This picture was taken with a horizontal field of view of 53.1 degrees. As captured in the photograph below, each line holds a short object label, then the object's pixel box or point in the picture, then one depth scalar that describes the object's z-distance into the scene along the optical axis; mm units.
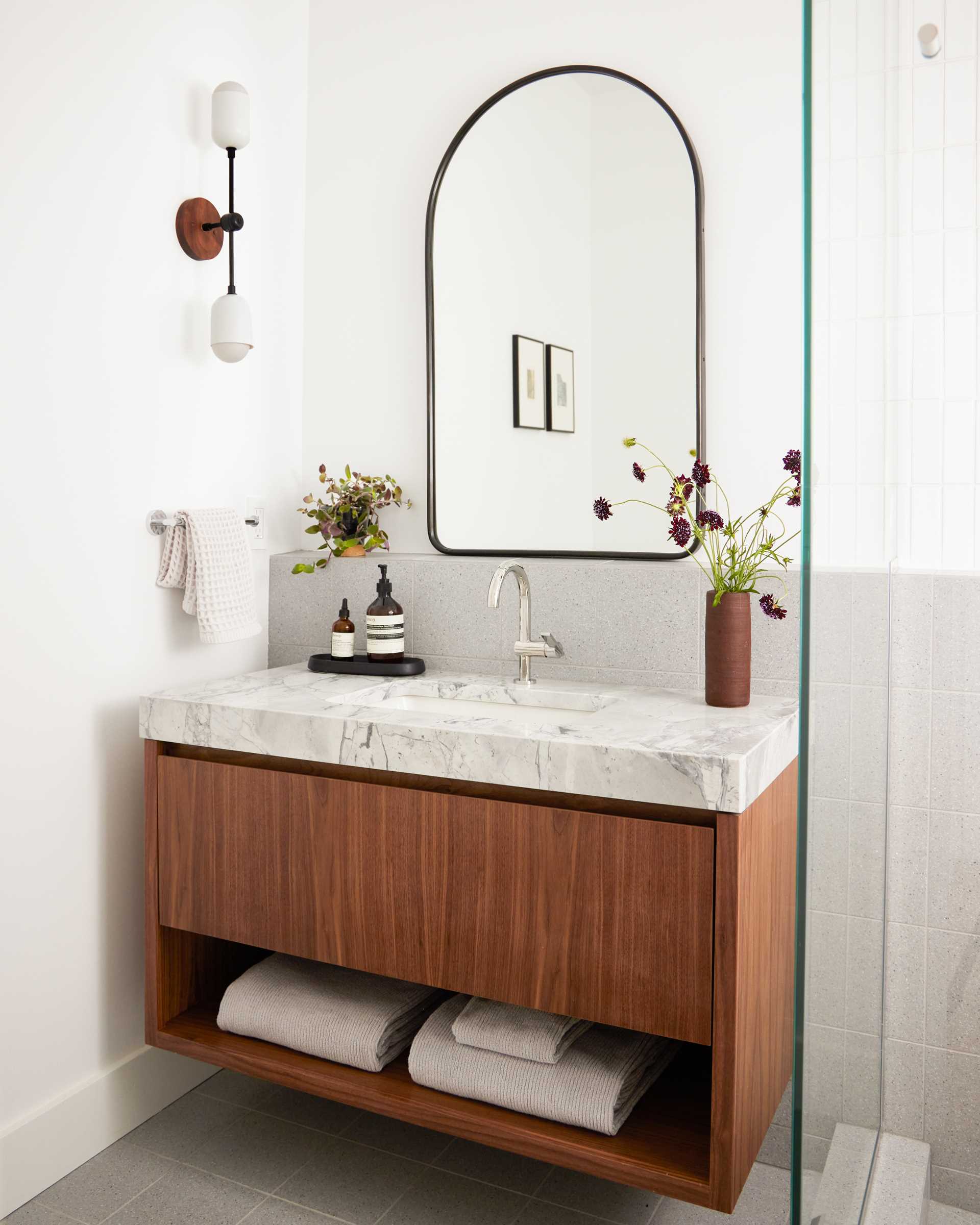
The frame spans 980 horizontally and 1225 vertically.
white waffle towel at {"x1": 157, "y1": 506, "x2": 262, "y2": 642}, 1905
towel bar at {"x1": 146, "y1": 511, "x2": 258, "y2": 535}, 1904
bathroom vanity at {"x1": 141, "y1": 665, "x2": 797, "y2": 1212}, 1322
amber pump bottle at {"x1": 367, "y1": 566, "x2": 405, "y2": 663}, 1987
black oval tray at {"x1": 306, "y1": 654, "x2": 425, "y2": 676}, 1953
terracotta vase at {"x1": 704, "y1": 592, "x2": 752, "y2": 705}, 1615
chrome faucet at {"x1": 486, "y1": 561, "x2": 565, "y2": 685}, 1847
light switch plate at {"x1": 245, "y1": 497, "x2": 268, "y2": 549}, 2180
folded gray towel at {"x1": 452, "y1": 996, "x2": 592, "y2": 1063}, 1474
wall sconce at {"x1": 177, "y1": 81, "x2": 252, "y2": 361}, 1936
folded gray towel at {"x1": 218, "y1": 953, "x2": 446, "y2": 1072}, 1613
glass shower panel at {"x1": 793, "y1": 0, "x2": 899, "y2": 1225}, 819
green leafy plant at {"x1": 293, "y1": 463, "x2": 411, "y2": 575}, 2133
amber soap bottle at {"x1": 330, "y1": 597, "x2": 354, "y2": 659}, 2025
